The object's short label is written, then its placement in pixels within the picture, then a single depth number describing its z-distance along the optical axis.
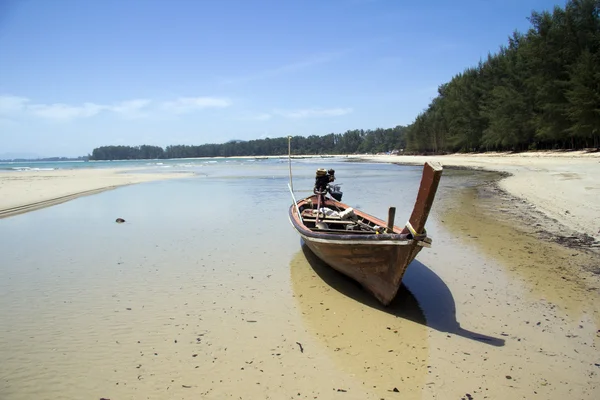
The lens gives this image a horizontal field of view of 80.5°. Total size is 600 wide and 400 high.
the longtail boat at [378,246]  4.23
